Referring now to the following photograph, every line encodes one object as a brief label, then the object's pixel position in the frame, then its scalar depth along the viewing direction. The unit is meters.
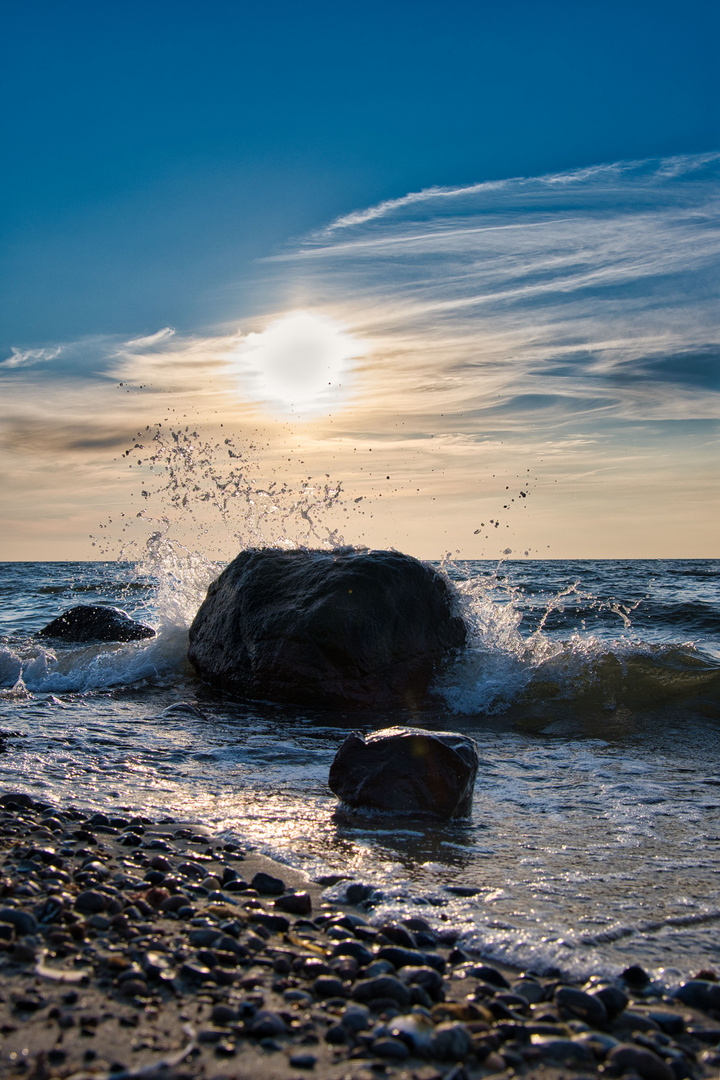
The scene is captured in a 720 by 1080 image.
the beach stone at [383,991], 2.14
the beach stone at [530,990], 2.23
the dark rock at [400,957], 2.37
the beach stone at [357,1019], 2.00
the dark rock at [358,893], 2.94
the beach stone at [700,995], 2.26
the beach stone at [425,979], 2.20
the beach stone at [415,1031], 1.93
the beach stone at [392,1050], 1.89
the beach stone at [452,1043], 1.92
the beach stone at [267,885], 2.96
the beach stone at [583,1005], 2.12
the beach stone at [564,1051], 1.93
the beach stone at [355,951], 2.38
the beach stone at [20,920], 2.45
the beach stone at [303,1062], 1.84
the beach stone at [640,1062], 1.87
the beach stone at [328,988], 2.16
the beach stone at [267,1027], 1.96
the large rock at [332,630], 7.18
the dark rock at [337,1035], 1.94
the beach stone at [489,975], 2.29
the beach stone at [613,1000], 2.18
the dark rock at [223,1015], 2.00
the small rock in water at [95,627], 12.14
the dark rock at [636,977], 2.38
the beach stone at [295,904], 2.78
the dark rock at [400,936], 2.52
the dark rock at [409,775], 4.06
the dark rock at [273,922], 2.61
